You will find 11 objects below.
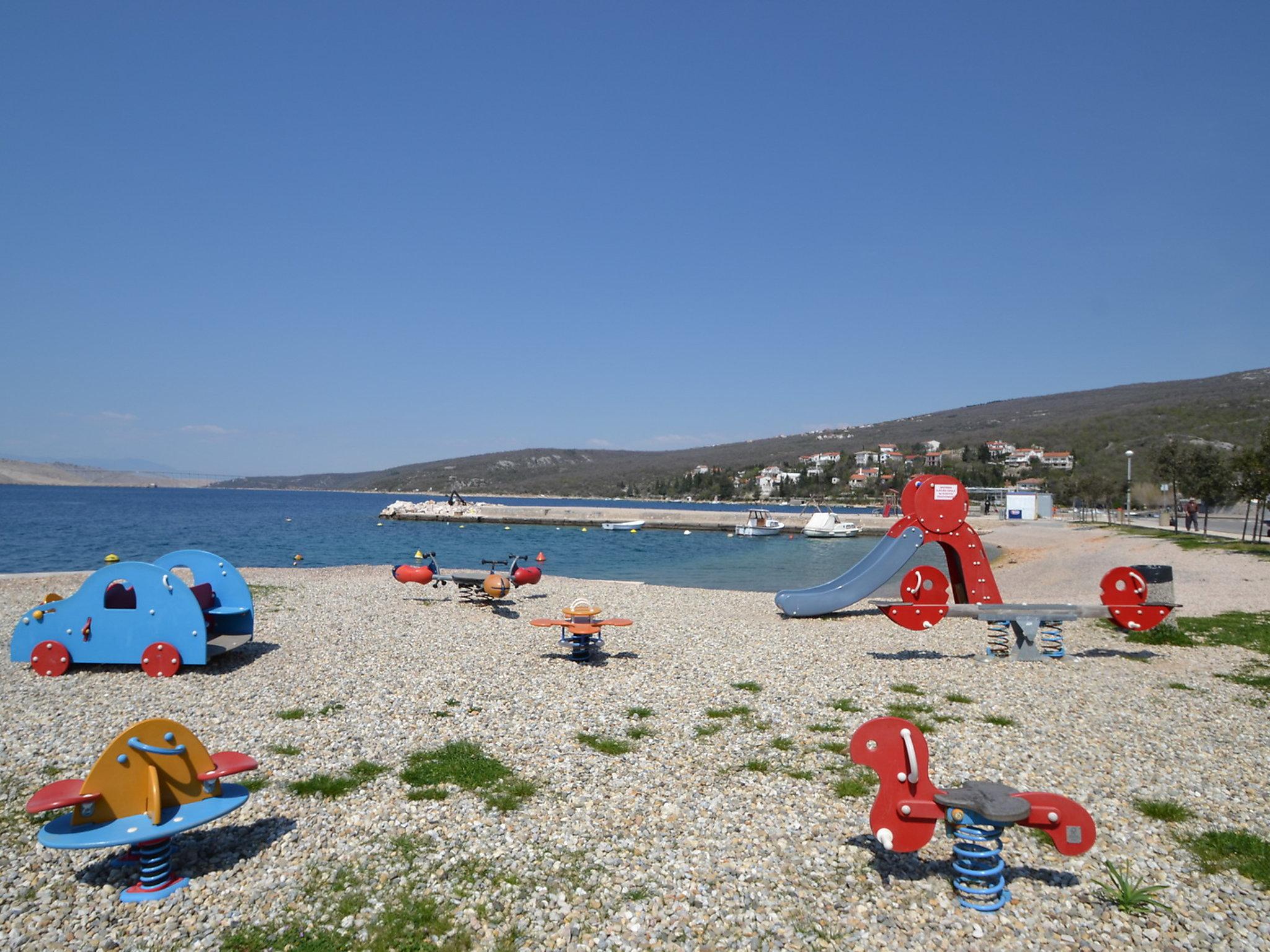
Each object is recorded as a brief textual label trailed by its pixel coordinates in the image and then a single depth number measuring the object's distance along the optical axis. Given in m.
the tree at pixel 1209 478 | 37.25
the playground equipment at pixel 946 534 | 13.97
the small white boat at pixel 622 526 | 70.44
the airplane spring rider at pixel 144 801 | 4.80
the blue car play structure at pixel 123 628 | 10.27
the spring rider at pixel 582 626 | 11.79
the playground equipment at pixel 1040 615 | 11.84
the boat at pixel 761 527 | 63.12
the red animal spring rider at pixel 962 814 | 4.79
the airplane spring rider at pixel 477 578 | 16.97
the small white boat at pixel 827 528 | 61.56
